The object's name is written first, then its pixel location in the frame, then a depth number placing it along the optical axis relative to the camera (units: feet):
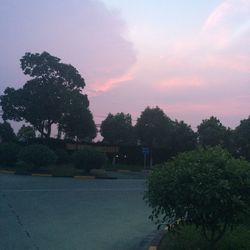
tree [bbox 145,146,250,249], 13.33
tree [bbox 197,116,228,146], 101.90
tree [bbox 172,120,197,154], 90.76
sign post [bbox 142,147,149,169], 73.03
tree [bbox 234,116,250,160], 90.93
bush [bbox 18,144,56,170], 54.42
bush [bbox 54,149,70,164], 69.29
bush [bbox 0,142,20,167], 60.57
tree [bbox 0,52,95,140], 76.98
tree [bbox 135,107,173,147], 103.70
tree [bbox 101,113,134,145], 113.77
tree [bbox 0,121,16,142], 81.18
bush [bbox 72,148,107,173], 55.10
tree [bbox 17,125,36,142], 104.42
